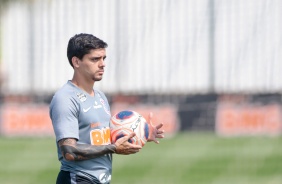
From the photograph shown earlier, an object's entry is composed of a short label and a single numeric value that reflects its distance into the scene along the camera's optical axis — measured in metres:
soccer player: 16.92
